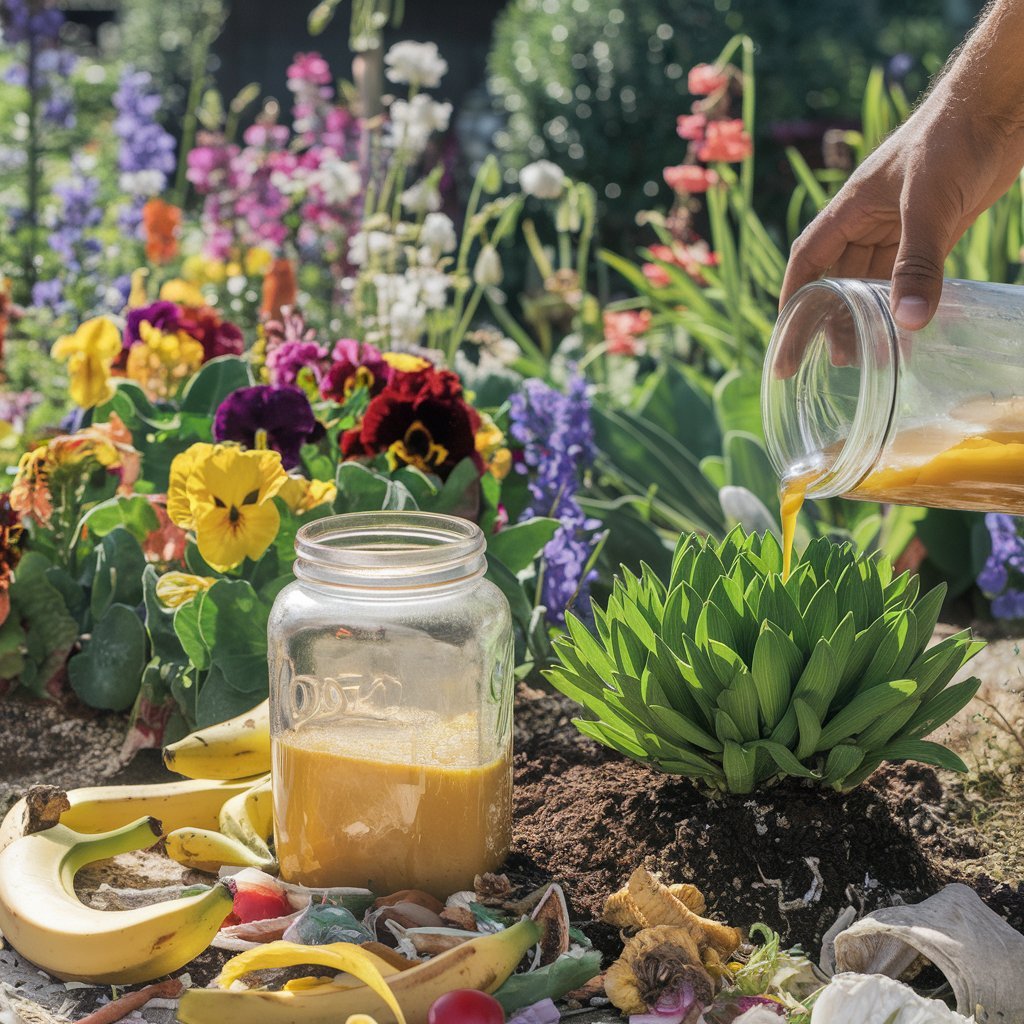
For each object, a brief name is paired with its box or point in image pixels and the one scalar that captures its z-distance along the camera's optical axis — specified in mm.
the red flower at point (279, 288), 3588
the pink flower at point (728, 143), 4148
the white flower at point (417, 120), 3846
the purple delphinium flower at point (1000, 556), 2943
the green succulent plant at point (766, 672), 1796
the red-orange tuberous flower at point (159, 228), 4285
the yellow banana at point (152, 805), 2025
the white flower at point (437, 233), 3625
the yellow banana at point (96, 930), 1627
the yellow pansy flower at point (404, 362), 2801
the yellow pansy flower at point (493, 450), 2801
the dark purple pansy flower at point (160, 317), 3166
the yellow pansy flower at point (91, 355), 2893
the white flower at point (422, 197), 3832
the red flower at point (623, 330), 4793
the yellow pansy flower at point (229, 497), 2178
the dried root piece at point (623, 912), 1708
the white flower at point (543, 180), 3816
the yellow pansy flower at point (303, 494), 2373
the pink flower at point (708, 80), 4352
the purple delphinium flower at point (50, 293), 4367
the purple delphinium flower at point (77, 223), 4539
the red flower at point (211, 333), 3230
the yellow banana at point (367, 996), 1524
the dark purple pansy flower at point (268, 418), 2541
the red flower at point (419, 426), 2562
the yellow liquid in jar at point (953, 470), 1803
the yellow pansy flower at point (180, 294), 3812
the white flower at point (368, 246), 3689
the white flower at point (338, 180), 4117
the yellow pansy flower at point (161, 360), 3094
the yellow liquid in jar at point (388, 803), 1786
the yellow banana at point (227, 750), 2074
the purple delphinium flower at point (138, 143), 4789
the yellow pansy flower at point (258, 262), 4293
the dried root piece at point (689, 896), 1761
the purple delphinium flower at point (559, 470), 2582
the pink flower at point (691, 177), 4484
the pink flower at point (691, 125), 4348
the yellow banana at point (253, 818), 1996
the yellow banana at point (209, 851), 1925
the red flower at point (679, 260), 4793
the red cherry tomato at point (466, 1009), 1504
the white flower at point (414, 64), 3838
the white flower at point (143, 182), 4691
